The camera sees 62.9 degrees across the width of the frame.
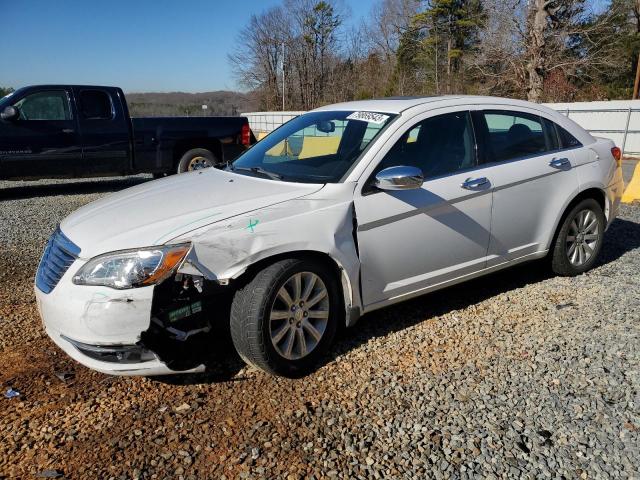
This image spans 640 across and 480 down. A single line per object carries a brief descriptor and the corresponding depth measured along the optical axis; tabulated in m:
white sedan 2.84
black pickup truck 8.98
